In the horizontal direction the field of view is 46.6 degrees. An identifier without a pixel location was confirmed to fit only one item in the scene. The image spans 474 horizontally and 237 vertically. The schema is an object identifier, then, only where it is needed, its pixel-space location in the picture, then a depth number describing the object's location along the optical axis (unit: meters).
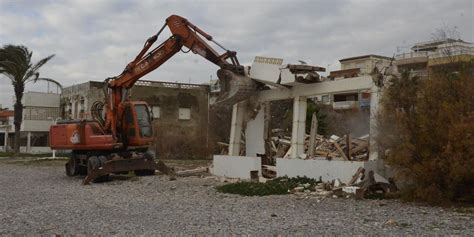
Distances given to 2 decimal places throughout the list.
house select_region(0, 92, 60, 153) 59.41
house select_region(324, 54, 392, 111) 15.89
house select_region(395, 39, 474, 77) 13.98
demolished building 15.58
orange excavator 19.30
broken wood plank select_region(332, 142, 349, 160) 16.36
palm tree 42.31
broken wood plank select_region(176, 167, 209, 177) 21.94
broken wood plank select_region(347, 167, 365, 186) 14.36
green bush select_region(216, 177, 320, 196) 15.01
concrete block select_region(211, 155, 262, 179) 18.81
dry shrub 11.66
